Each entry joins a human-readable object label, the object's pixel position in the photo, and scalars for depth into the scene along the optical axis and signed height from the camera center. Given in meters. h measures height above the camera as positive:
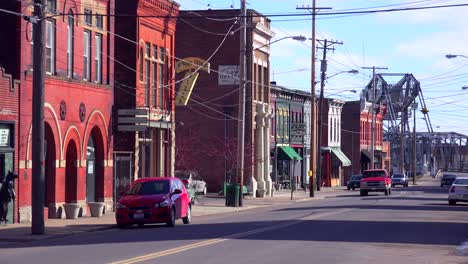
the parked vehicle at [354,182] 86.38 -0.91
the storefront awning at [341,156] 96.98 +1.86
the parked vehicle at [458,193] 50.44 -1.12
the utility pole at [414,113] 116.00 +8.30
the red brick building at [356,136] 106.81 +4.55
